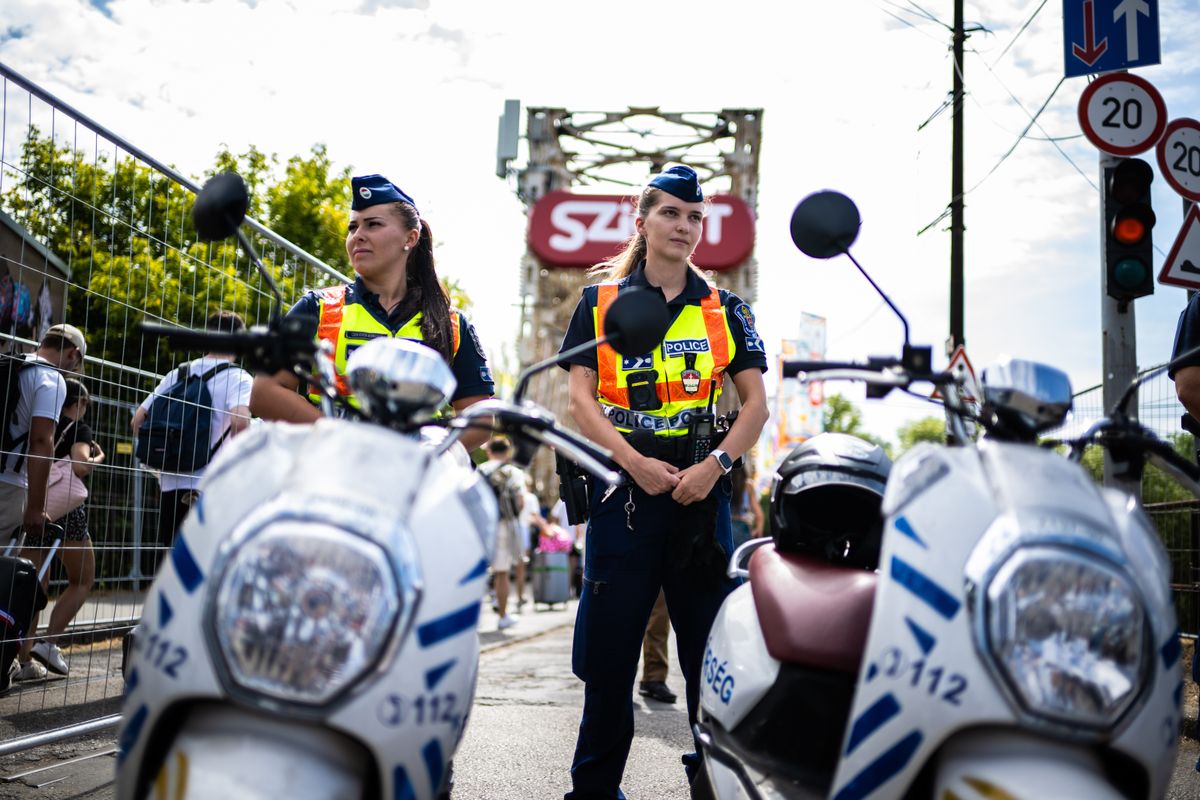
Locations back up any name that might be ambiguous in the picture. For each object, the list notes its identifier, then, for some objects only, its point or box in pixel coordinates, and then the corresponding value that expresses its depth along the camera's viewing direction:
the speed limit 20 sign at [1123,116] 6.66
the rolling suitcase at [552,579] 16.12
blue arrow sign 6.89
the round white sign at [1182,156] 6.71
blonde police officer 3.48
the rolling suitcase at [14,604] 3.80
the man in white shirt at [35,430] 4.12
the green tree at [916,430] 102.26
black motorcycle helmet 2.74
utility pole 17.09
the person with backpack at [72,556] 4.49
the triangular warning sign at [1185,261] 6.42
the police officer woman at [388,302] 3.51
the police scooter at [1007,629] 1.78
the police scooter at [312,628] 1.74
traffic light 6.54
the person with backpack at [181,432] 4.67
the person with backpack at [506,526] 11.84
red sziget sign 30.80
